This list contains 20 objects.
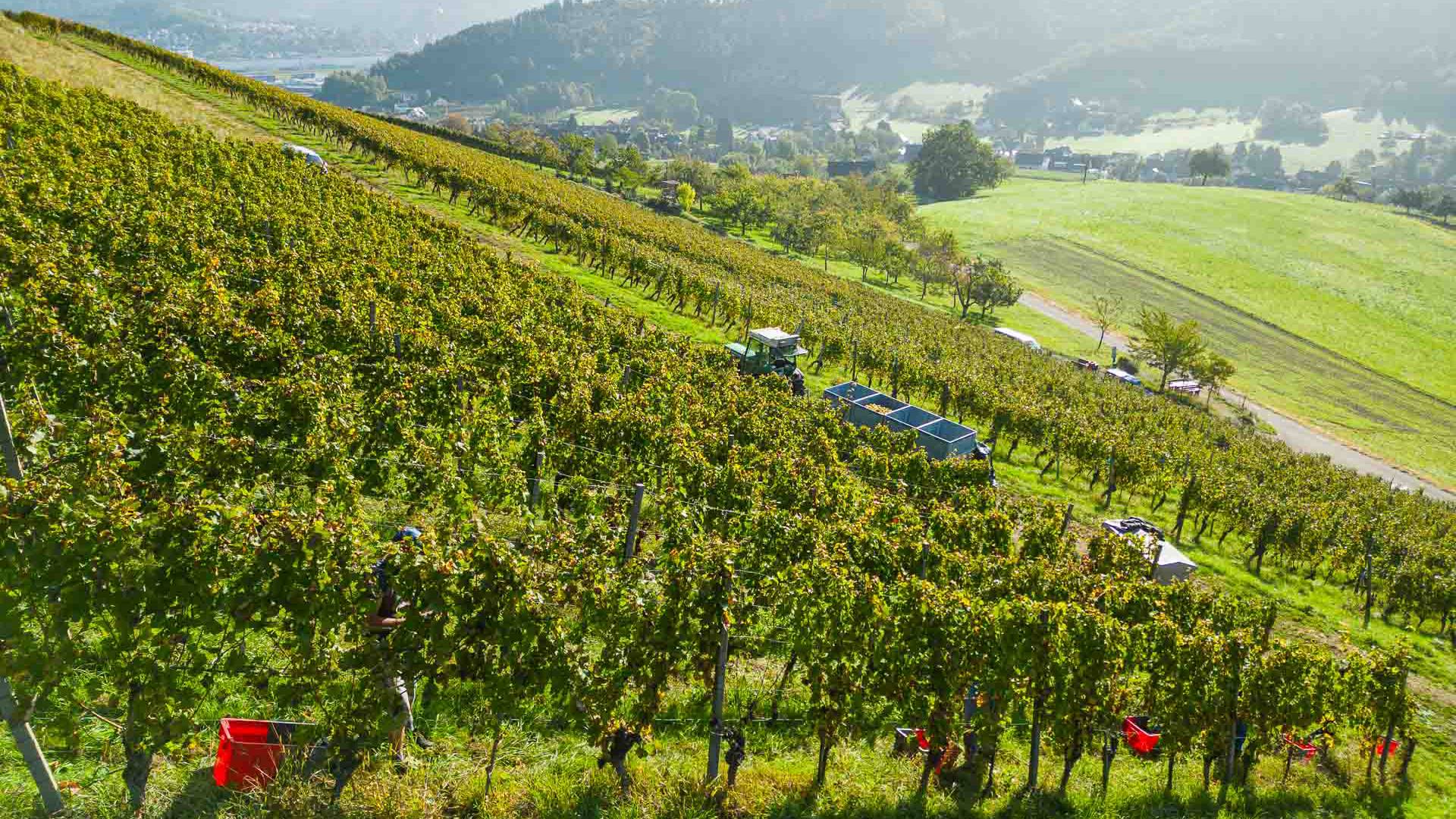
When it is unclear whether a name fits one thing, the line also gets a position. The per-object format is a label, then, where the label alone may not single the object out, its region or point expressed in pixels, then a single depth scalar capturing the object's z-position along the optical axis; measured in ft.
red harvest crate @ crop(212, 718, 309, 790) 24.81
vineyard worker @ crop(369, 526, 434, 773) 25.75
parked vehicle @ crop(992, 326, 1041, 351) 199.32
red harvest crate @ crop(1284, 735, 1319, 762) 41.22
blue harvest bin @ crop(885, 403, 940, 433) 82.33
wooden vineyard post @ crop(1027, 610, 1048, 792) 33.32
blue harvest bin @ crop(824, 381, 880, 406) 87.15
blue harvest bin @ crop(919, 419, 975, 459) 74.08
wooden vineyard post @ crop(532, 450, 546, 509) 46.51
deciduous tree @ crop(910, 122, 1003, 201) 507.30
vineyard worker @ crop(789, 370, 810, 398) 88.79
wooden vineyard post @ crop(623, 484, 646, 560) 36.81
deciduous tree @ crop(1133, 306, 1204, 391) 179.11
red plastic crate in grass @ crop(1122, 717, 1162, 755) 40.98
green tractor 89.76
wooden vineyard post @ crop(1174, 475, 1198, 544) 84.99
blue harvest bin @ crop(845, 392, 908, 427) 80.07
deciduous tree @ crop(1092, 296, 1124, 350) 231.50
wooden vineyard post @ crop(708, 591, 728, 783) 29.35
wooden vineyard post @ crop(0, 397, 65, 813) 20.61
